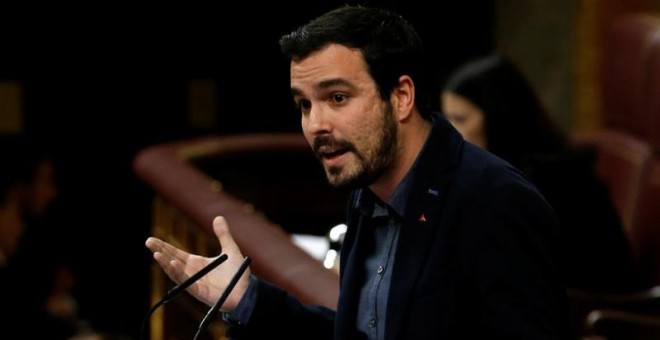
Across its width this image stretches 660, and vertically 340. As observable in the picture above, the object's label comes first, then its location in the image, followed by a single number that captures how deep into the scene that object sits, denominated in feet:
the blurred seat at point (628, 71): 28.84
